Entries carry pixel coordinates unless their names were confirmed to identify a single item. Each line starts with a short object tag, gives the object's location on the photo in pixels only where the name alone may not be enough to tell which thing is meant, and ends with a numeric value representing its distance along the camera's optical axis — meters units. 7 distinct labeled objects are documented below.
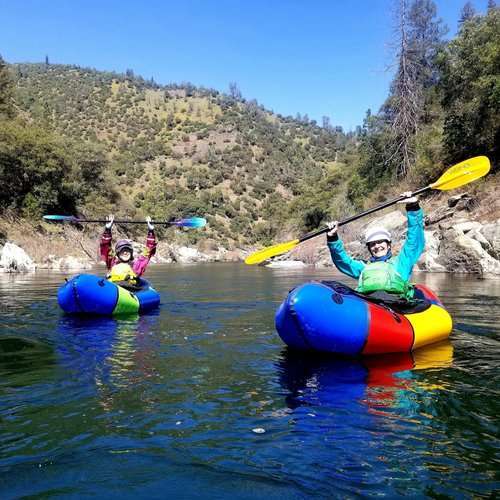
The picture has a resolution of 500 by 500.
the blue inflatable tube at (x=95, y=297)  7.02
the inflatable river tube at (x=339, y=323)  4.60
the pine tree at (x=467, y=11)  37.44
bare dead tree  23.34
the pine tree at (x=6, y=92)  28.36
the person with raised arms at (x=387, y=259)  5.44
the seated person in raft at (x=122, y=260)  7.99
